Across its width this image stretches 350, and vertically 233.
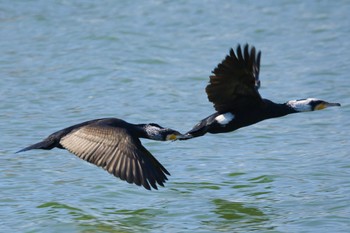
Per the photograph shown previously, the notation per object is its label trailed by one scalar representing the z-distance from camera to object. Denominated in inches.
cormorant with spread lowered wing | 772.0
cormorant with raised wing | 816.3
